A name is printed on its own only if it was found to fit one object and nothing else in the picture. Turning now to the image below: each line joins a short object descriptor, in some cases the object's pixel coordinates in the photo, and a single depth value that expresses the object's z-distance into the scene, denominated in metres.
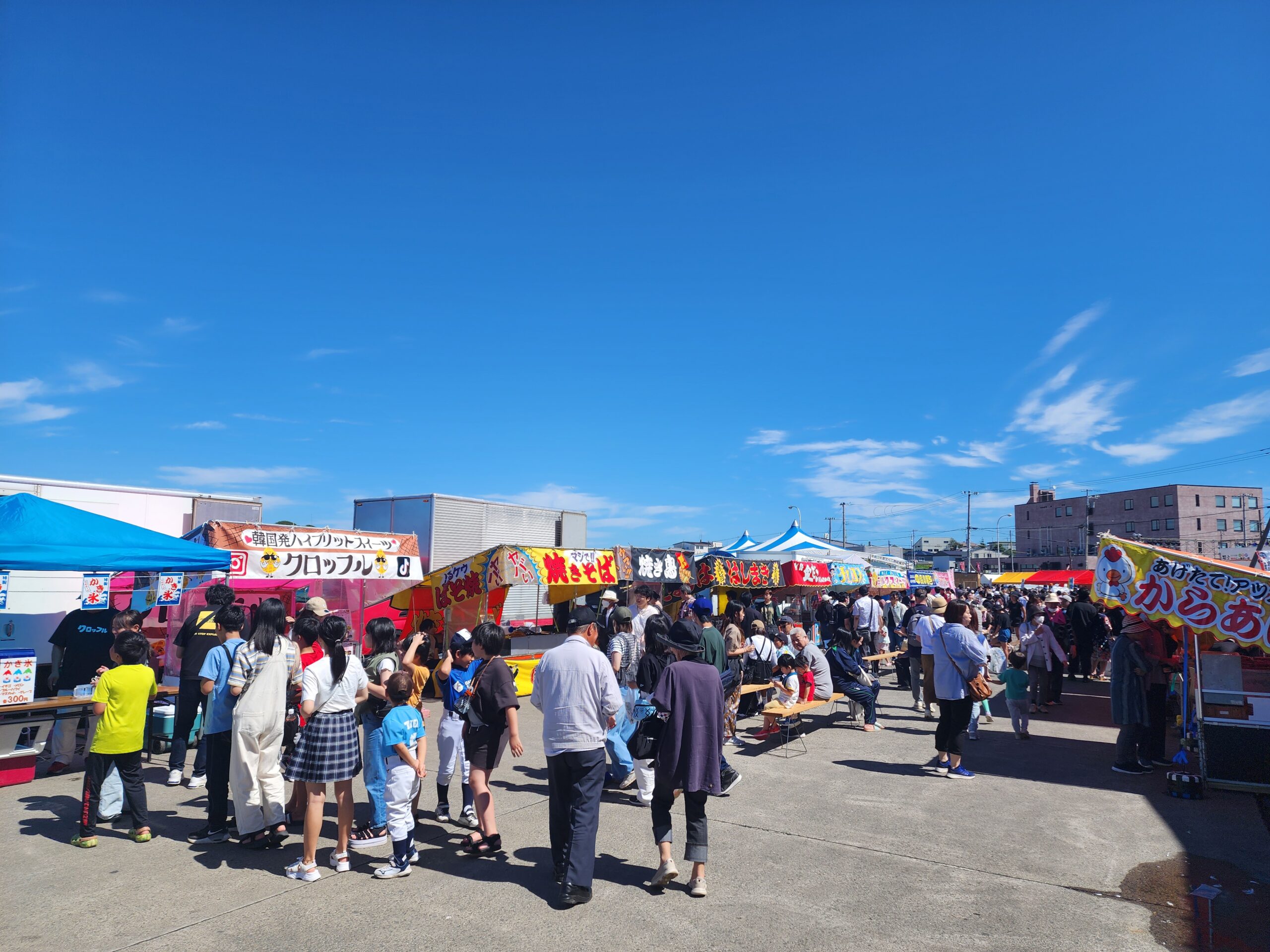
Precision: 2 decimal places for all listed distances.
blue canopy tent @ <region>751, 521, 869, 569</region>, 22.20
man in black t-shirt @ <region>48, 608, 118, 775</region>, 8.14
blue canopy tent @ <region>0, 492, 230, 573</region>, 7.02
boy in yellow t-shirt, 5.42
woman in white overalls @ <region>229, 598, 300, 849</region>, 5.18
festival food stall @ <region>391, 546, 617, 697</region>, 12.51
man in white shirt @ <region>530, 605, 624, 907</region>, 4.44
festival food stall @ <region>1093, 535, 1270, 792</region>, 6.73
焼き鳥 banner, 15.63
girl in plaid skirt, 4.76
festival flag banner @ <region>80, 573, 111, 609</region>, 8.98
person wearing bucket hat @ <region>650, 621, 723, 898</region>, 4.64
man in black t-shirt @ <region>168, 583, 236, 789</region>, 7.00
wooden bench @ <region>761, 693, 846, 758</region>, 8.73
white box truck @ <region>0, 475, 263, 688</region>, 10.82
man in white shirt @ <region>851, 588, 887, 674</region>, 16.23
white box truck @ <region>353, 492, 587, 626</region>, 16.34
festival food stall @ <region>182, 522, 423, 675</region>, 11.04
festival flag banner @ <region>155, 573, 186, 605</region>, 10.25
